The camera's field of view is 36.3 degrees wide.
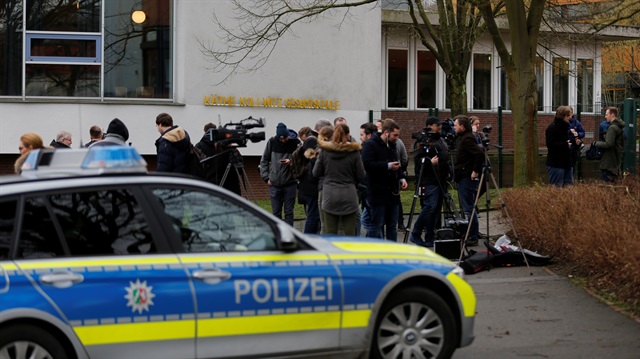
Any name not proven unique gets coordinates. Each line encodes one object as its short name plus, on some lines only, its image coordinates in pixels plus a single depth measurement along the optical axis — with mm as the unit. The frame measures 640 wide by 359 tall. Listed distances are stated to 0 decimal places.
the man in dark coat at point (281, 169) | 14047
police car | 5875
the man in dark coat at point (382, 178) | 12367
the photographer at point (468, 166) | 13578
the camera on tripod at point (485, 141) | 12406
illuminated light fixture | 22594
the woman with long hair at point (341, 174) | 11406
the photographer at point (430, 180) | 13445
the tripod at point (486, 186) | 11812
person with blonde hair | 9312
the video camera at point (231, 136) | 12780
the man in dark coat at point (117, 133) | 12508
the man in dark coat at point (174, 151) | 12414
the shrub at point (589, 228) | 9461
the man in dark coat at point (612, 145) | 17453
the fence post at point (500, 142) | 25516
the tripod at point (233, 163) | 12922
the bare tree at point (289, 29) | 23047
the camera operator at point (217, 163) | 13148
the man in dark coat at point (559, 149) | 15820
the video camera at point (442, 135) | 13672
